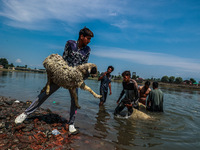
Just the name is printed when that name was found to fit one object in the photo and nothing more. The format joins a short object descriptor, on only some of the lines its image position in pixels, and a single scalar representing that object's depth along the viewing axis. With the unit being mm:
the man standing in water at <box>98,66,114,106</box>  8109
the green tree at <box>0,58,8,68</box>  115938
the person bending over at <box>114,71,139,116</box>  5855
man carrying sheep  3350
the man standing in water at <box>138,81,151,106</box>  8183
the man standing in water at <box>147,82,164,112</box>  7406
